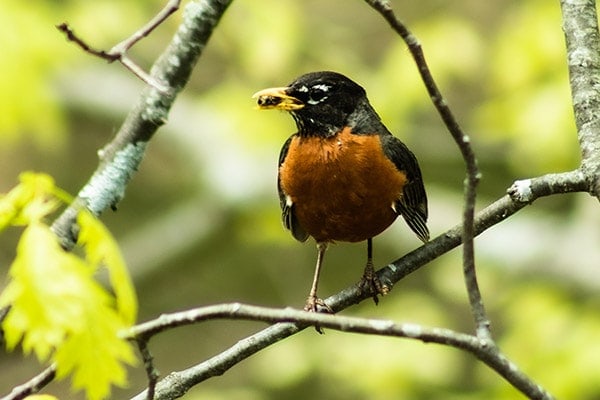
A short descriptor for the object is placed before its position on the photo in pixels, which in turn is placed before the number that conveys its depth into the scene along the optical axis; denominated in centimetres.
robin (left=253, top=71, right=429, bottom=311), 570
